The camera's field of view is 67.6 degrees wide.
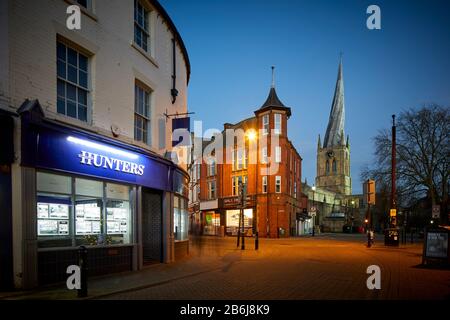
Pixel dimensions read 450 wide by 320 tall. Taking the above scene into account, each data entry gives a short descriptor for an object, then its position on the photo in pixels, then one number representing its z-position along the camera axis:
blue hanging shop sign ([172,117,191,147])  14.56
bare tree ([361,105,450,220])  30.28
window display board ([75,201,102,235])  10.02
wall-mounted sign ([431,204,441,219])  20.08
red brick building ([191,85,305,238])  38.25
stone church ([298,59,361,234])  105.75
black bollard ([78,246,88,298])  7.56
